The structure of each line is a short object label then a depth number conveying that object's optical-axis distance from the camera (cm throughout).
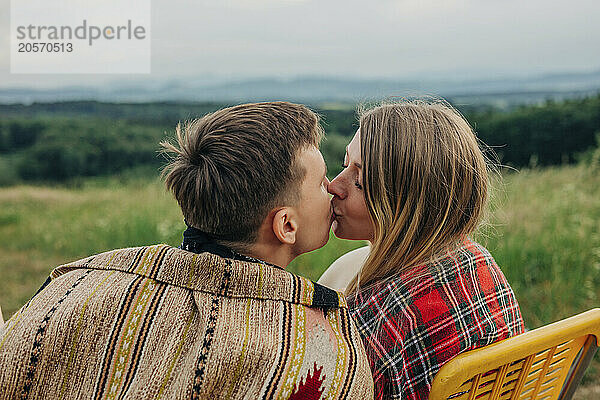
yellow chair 112
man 111
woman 132
